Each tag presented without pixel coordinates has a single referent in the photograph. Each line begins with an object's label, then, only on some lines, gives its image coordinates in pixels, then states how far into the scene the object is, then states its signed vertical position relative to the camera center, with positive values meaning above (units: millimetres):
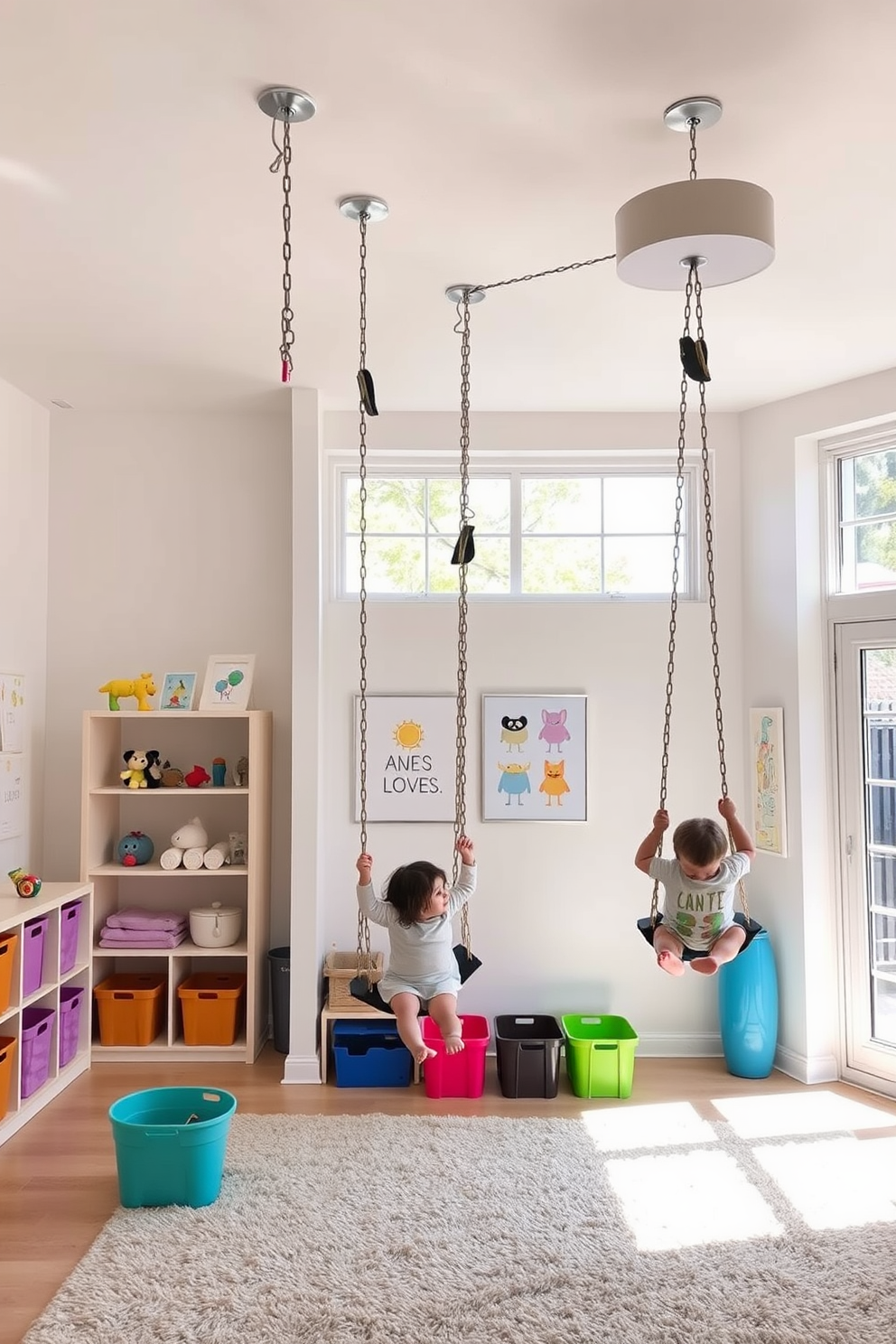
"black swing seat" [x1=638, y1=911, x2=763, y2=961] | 3420 -689
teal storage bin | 3281 -1382
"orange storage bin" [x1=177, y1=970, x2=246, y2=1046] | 4762 -1325
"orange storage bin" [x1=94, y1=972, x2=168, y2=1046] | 4754 -1324
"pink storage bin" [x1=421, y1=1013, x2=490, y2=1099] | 4426 -1483
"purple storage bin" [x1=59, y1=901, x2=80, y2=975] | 4600 -947
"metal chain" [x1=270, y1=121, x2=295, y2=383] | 2645 +1300
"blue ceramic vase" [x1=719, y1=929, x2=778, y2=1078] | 4648 -1289
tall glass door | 4504 -533
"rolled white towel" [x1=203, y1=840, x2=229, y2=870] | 4820 -636
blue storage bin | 4543 -1451
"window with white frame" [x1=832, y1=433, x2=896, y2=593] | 4535 +864
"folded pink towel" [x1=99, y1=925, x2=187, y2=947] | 4809 -1001
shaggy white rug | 2754 -1557
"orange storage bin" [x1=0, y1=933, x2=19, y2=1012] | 3959 -917
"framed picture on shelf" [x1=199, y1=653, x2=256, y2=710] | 4938 +159
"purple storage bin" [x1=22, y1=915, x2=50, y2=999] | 4230 -949
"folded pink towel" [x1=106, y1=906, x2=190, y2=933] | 4836 -927
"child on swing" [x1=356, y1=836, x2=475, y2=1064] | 3420 -740
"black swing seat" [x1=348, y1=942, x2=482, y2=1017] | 3404 -876
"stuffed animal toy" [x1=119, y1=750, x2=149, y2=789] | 4844 -245
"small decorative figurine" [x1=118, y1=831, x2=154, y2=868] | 4914 -612
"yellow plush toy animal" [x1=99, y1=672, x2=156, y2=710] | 4816 +123
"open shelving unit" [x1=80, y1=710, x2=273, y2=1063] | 4773 -555
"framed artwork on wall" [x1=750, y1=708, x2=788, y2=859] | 4781 -295
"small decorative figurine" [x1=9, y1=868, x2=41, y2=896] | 4363 -683
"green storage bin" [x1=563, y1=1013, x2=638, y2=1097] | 4410 -1447
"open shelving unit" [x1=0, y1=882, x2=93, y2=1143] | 3998 -1098
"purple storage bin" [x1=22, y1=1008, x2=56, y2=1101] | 4152 -1303
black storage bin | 4414 -1447
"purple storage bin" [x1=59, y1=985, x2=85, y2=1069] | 4531 -1303
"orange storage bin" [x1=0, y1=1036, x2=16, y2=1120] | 3906 -1292
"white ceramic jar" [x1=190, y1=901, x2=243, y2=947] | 4816 -948
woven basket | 4648 -1155
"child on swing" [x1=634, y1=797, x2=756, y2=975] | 3338 -547
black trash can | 4777 -1258
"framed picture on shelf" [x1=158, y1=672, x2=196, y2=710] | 4984 +122
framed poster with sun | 4992 -197
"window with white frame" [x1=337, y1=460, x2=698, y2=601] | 5195 +902
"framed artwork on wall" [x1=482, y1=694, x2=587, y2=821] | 5008 -186
